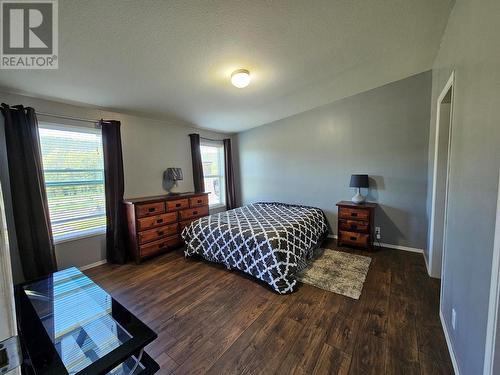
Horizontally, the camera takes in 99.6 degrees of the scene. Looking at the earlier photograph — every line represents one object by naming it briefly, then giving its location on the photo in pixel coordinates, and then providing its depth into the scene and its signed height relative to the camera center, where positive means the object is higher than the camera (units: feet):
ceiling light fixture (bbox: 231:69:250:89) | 7.83 +3.67
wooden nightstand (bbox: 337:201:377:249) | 10.36 -2.56
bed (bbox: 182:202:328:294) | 7.43 -2.71
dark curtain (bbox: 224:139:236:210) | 16.08 +0.03
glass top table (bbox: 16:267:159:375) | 3.36 -2.99
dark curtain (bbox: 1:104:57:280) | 7.30 -0.48
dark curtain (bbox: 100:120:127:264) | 9.73 -0.64
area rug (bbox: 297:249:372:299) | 7.45 -3.94
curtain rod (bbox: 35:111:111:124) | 8.12 +2.50
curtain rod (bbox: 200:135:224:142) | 14.87 +2.64
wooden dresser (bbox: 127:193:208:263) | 9.75 -2.24
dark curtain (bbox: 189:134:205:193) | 13.74 +0.78
